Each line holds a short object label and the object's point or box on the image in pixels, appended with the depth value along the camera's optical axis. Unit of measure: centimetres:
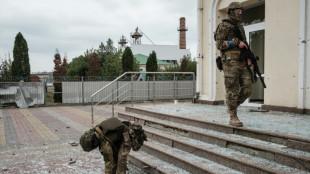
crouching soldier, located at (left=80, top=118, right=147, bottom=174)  301
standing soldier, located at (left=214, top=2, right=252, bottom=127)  451
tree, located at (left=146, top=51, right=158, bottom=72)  1970
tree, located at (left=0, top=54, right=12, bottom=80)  1777
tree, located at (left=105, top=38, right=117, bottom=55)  4684
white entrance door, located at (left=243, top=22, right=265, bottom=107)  774
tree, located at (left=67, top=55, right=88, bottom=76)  4343
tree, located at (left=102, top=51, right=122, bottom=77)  3206
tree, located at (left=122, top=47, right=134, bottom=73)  1906
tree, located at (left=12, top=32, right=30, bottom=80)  1594
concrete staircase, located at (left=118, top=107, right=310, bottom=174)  337
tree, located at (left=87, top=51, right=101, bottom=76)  3250
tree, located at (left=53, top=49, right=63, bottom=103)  1540
